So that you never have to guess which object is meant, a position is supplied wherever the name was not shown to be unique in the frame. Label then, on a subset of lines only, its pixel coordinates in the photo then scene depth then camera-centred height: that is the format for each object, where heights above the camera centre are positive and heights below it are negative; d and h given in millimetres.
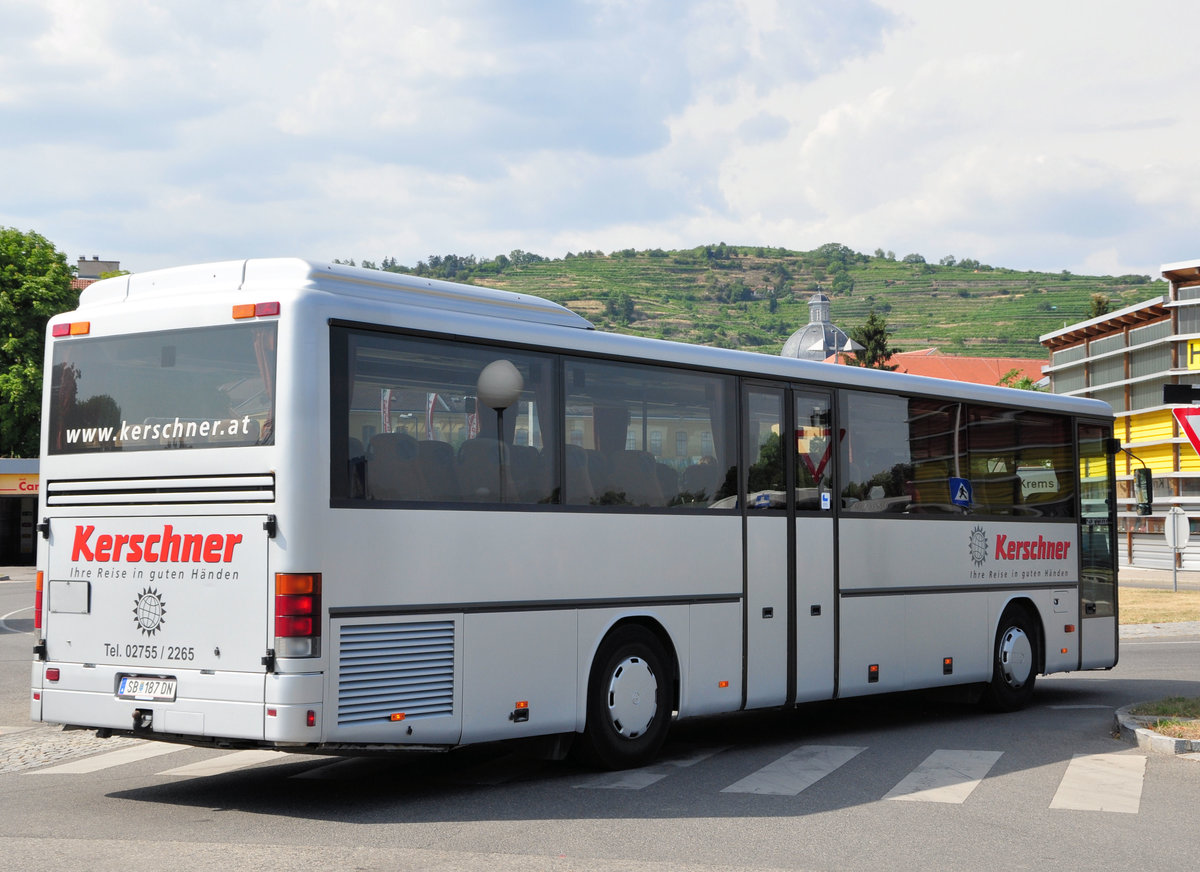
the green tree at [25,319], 54531 +7774
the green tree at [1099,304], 95375 +14101
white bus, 8266 -44
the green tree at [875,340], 103750 +12737
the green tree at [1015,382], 106325 +10563
